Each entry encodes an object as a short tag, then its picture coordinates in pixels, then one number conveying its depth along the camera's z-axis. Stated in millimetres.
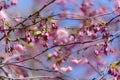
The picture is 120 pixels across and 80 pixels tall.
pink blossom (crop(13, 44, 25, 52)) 4961
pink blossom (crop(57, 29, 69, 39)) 5936
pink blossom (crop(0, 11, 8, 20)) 4681
